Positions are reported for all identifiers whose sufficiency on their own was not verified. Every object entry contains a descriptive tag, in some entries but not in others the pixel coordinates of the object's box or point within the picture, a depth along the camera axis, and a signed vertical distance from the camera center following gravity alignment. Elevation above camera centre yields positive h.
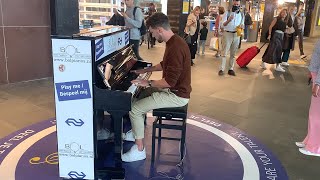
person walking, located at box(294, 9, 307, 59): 7.85 -0.03
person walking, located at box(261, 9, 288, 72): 6.82 -0.28
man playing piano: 2.72 -0.50
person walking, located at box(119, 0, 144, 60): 5.14 +0.07
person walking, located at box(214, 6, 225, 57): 8.89 -0.26
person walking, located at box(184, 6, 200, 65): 7.52 -0.06
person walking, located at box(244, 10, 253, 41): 12.09 +0.25
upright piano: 2.34 -0.57
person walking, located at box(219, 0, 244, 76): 6.12 -0.01
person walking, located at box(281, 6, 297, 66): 7.14 -0.12
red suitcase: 7.60 -0.72
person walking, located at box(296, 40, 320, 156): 3.01 -0.89
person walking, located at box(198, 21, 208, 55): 8.83 -0.23
